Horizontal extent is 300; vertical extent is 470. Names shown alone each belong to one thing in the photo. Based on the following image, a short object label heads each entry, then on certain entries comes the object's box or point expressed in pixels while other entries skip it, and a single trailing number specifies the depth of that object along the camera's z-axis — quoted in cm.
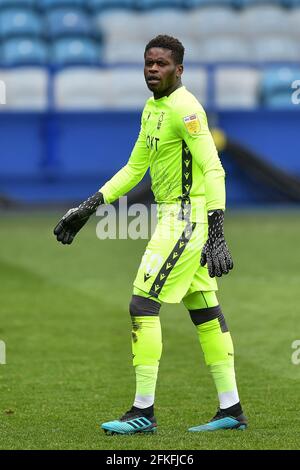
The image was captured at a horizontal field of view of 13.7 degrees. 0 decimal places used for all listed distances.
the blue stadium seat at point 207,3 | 2441
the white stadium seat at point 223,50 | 2350
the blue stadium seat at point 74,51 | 2278
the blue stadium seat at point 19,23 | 2306
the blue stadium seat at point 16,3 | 2370
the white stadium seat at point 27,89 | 2094
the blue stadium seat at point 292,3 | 2498
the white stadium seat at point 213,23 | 2381
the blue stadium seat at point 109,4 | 2414
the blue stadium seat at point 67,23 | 2334
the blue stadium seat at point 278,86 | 2156
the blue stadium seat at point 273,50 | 2372
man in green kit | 669
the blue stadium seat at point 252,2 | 2464
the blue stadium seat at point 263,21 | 2423
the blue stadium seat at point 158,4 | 2423
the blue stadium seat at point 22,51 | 2247
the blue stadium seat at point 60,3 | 2398
